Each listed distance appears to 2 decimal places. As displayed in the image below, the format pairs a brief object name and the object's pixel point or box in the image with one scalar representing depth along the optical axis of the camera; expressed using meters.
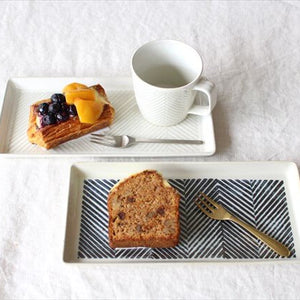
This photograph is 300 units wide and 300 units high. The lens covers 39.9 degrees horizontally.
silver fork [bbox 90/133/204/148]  0.94
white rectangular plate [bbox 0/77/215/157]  0.93
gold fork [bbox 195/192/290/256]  0.81
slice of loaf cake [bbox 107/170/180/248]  0.79
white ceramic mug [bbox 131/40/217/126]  0.90
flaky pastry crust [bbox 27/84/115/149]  0.92
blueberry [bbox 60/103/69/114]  0.94
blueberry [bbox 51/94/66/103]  0.93
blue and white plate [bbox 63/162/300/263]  0.81
